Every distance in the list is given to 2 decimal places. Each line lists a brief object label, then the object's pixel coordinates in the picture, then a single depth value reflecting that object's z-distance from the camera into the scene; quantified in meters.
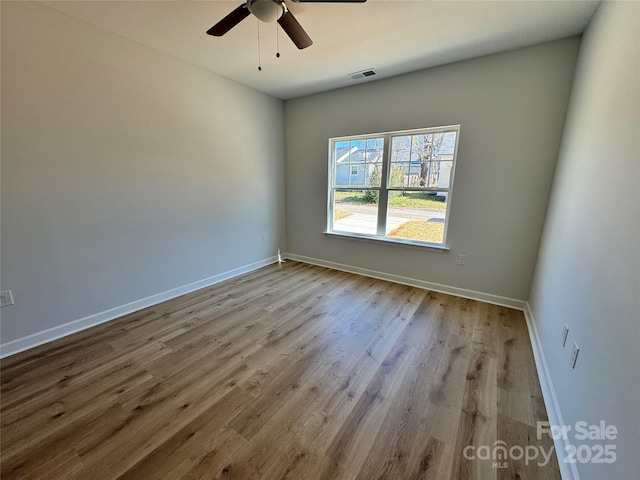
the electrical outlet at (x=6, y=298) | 1.91
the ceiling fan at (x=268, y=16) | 1.61
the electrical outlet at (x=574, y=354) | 1.33
